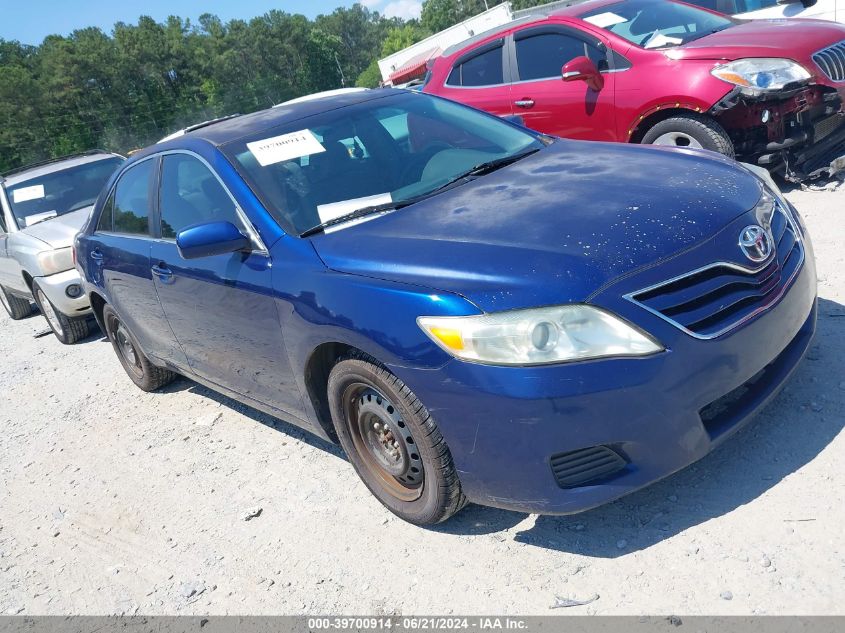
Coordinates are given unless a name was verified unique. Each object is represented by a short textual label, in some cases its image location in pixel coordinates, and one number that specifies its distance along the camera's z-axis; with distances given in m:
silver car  7.25
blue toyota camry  2.37
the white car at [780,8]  8.17
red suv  5.47
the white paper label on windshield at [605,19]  6.50
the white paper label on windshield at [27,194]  8.23
